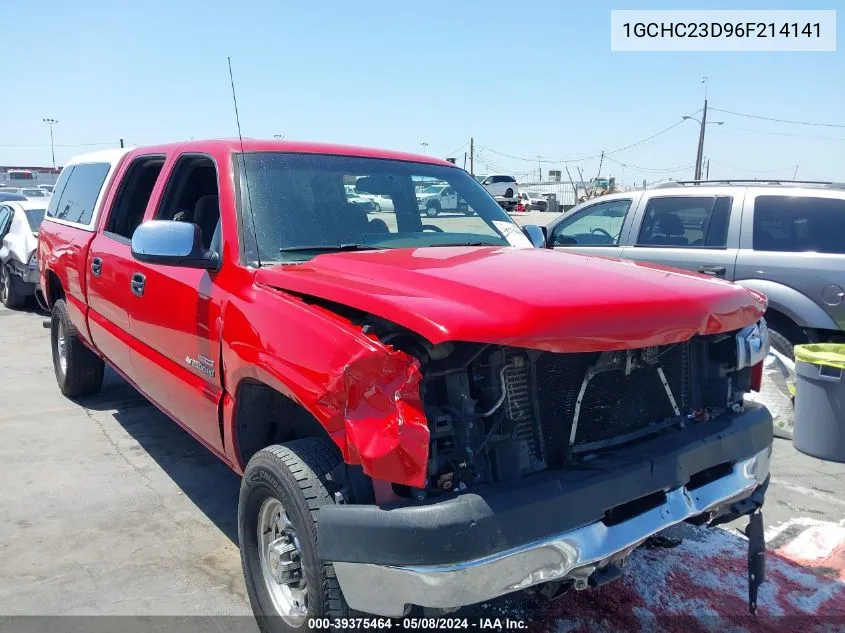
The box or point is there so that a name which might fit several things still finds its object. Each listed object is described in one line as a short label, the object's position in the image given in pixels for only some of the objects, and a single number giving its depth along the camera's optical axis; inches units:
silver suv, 214.4
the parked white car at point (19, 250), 404.2
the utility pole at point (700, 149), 1592.4
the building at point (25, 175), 2219.5
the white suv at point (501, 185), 1647.4
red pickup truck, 81.7
